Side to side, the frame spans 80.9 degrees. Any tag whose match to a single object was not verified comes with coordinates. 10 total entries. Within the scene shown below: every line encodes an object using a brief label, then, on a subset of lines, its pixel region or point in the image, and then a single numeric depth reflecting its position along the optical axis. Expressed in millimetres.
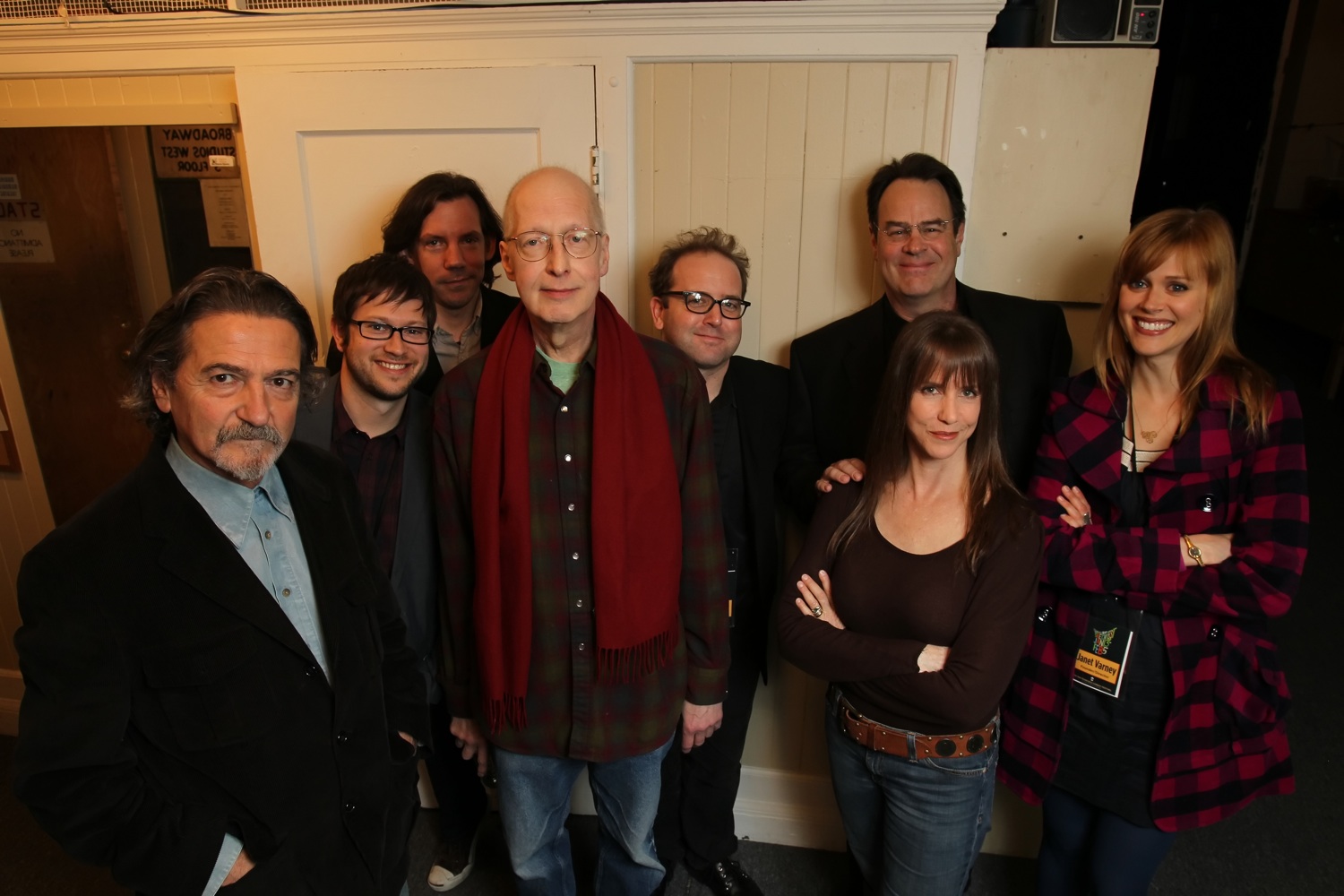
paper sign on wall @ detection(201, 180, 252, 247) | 2543
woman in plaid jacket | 1496
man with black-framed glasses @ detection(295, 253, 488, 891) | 1625
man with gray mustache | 1024
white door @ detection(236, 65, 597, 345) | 2053
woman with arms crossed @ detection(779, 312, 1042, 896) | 1455
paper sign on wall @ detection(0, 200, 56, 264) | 2602
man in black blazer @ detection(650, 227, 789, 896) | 1833
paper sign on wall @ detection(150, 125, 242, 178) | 2469
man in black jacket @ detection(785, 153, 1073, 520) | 1839
